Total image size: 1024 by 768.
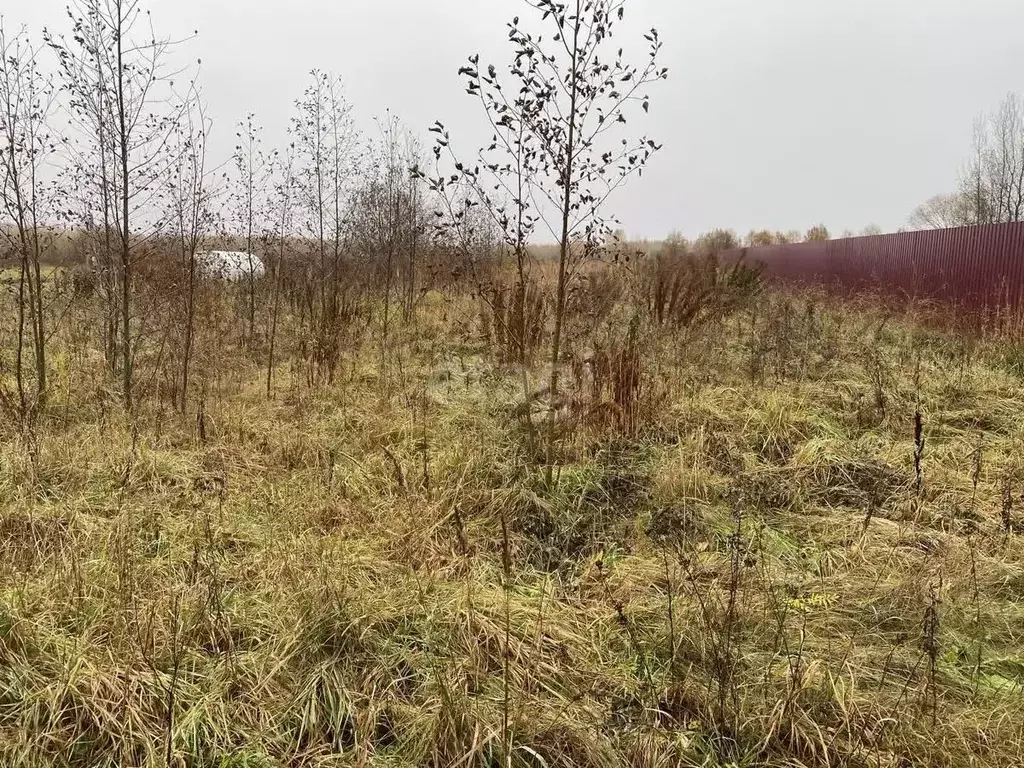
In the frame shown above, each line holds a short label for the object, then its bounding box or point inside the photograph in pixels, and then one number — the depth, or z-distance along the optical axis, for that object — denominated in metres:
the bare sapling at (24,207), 4.91
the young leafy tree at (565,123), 3.41
